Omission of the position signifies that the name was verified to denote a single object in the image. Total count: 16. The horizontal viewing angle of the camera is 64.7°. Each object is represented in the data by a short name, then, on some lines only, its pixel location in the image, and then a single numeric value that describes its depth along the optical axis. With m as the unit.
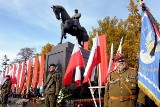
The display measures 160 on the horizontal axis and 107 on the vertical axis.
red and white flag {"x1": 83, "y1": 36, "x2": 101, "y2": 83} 3.49
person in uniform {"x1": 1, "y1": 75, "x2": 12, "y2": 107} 4.74
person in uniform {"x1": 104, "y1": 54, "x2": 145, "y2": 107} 1.97
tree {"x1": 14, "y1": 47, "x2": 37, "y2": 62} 24.85
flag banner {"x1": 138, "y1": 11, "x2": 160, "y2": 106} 1.82
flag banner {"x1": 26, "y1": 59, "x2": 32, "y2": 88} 7.19
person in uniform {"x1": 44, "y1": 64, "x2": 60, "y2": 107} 3.44
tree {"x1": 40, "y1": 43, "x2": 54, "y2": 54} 16.42
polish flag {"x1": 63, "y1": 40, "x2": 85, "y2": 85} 3.82
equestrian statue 5.52
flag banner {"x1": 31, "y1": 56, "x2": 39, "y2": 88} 6.74
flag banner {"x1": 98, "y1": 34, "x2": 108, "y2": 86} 3.73
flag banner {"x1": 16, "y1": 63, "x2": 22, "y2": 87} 7.37
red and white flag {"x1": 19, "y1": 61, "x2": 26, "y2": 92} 7.17
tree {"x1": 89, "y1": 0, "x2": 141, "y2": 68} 10.06
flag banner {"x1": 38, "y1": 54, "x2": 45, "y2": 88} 6.08
